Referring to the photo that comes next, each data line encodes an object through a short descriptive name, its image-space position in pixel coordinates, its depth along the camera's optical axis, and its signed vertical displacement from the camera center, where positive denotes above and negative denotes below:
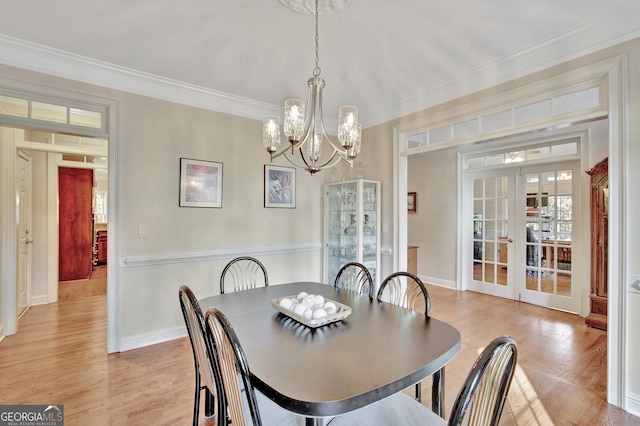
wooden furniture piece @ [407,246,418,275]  5.37 -0.82
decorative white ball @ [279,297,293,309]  1.76 -0.54
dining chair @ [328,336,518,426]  0.87 -0.53
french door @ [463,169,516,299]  4.73 -0.30
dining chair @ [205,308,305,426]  1.03 -0.61
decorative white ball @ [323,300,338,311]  1.70 -0.53
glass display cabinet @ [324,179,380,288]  3.77 -0.16
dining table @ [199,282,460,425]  1.00 -0.60
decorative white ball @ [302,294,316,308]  1.76 -0.53
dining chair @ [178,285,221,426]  1.42 -0.64
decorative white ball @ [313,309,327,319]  1.59 -0.54
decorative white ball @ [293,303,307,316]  1.64 -0.53
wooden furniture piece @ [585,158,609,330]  3.39 -0.36
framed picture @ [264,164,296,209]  3.73 +0.35
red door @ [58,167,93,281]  5.73 -0.20
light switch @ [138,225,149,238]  2.91 -0.17
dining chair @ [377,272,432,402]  1.85 -0.56
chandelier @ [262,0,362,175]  1.88 +0.56
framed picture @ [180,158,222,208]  3.15 +0.34
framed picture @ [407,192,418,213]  6.02 +0.25
